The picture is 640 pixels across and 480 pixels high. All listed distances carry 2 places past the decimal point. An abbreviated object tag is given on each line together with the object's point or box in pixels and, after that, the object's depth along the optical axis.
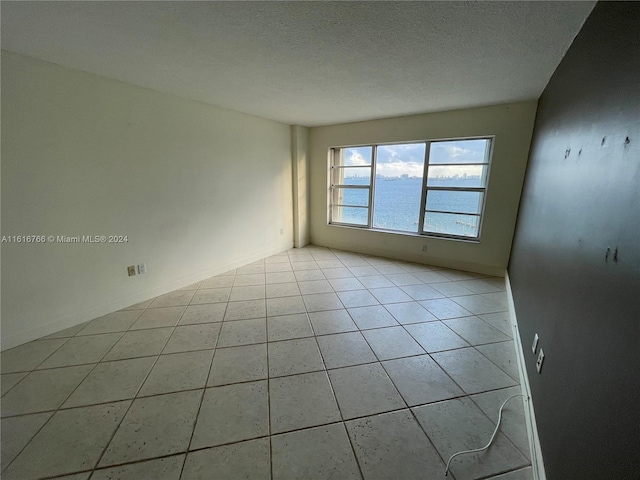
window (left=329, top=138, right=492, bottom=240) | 3.70
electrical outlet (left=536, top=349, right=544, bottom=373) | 1.39
